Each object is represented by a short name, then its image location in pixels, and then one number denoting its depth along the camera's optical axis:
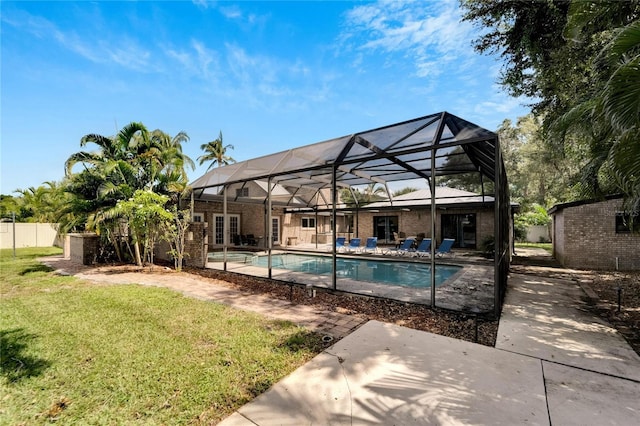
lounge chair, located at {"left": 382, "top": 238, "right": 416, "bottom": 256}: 15.08
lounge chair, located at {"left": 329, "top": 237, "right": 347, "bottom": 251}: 18.36
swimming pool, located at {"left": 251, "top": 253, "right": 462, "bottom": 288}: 10.12
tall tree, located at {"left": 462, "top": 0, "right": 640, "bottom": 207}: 3.30
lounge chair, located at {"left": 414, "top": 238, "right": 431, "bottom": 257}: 14.74
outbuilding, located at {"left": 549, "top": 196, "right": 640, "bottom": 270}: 11.07
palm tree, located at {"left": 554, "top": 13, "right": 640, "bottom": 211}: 3.13
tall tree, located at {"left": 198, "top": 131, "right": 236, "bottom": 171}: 34.09
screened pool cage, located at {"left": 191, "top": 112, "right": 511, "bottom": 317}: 5.95
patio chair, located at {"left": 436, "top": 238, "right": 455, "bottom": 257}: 13.79
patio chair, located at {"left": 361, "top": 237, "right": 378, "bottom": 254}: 16.69
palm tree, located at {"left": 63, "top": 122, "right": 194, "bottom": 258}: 10.55
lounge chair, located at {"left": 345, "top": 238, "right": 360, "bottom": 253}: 17.38
